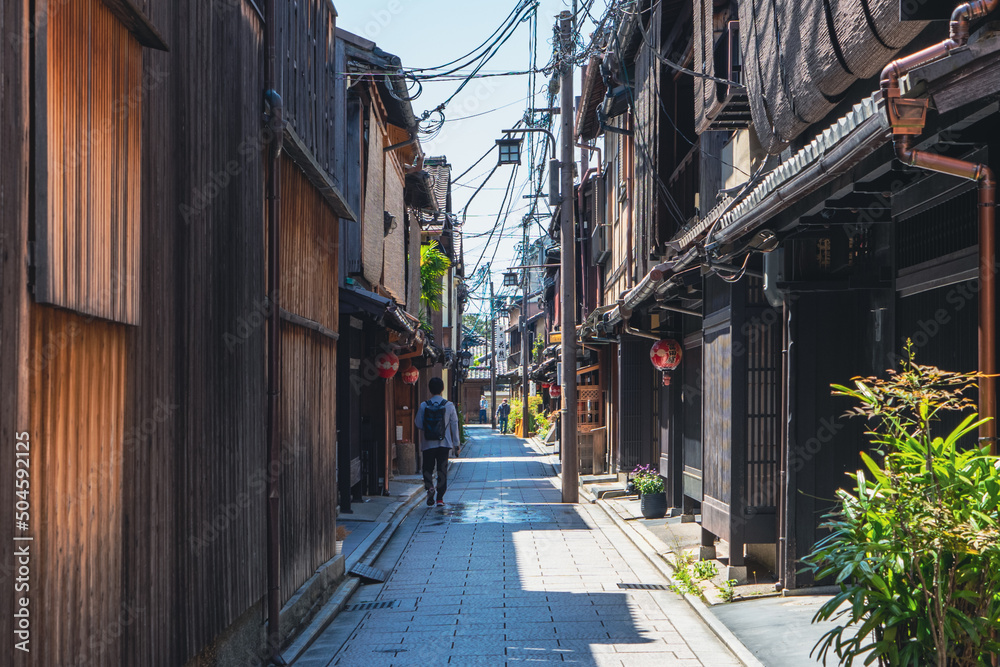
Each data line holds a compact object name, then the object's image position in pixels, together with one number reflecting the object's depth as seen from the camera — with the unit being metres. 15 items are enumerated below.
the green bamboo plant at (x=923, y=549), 4.50
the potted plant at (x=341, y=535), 13.67
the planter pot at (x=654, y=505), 16.44
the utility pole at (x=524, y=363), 50.45
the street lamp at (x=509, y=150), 22.14
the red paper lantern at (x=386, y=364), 20.53
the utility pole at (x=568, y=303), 20.53
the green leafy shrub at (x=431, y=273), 33.03
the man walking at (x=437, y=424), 18.70
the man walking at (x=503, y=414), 65.96
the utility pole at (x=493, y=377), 64.61
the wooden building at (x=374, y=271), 16.69
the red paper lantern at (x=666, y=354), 16.53
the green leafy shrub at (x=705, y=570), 10.75
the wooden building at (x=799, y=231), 5.90
